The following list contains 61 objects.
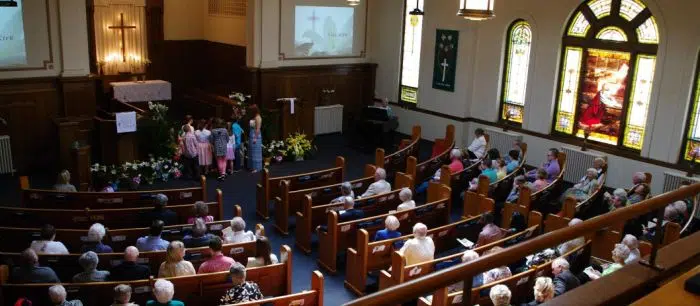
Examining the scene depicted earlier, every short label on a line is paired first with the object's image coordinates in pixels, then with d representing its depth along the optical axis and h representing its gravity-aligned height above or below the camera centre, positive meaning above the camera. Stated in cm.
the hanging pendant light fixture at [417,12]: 1324 +50
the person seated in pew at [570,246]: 665 -212
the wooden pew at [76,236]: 688 -231
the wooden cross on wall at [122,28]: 1509 -11
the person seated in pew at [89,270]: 566 -221
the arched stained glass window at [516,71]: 1280 -62
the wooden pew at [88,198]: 817 -227
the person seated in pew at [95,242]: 643 -222
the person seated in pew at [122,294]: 497 -210
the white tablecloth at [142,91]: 1449 -153
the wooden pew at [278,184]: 939 -228
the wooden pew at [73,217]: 750 -231
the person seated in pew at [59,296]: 496 -214
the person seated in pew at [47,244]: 633 -221
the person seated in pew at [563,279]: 555 -208
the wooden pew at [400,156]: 1062 -213
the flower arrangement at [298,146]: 1272 -229
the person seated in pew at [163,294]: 509 -214
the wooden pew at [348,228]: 757 -234
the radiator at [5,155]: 1102 -235
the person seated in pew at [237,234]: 670 -217
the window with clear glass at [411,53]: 1478 -40
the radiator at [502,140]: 1296 -206
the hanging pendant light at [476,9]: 661 +31
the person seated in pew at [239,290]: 531 -218
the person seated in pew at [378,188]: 882 -212
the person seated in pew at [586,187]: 926 -211
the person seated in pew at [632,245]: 612 -191
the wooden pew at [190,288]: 543 -231
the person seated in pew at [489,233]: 713 -217
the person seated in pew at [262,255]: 621 -219
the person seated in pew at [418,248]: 660 -219
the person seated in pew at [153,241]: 652 -220
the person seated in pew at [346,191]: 825 -203
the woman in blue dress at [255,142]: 1152 -206
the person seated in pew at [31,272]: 570 -225
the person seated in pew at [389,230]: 711 -222
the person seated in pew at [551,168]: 1024 -203
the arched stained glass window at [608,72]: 1098 -51
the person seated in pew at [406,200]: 797 -206
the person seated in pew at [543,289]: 525 -203
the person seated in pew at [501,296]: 490 -197
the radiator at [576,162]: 1166 -220
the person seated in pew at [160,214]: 748 -221
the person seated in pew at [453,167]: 1041 -211
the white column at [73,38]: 1147 -29
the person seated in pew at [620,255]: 594 -195
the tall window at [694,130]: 1032 -135
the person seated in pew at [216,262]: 600 -220
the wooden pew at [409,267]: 617 -226
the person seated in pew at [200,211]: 723 -208
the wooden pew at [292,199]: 881 -234
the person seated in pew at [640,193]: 847 -195
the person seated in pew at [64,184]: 835 -213
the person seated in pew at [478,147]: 1166 -198
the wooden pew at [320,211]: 820 -232
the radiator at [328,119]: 1505 -207
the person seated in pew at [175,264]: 582 -218
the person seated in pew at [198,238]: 676 -223
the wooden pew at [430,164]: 1018 -214
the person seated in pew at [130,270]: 587 -225
